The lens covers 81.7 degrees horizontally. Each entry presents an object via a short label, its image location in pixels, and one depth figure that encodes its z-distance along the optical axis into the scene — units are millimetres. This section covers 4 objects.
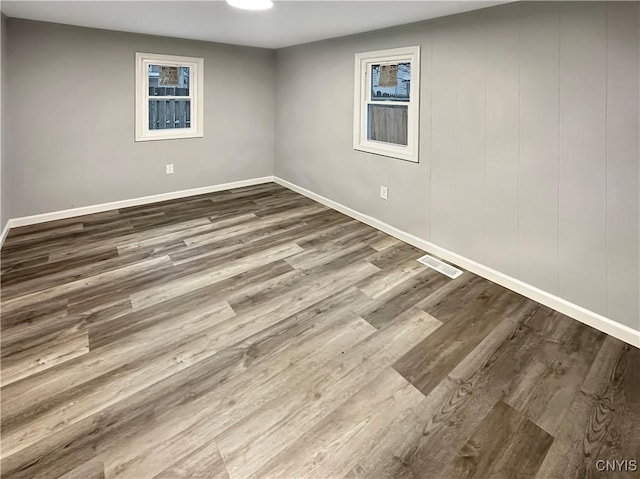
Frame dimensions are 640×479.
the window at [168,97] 4668
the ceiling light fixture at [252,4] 2857
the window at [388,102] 3625
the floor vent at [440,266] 3254
